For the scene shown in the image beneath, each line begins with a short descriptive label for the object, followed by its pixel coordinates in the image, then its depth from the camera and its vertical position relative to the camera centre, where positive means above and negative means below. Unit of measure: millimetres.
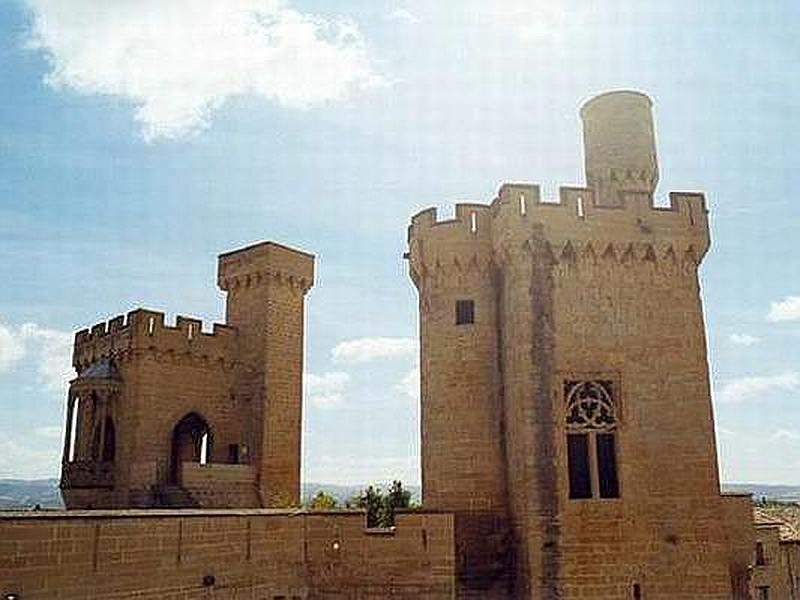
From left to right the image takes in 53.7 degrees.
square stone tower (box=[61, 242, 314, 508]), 26750 +3168
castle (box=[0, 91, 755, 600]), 15109 +1106
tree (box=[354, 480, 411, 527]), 31141 -359
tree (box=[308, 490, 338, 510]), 28312 -395
